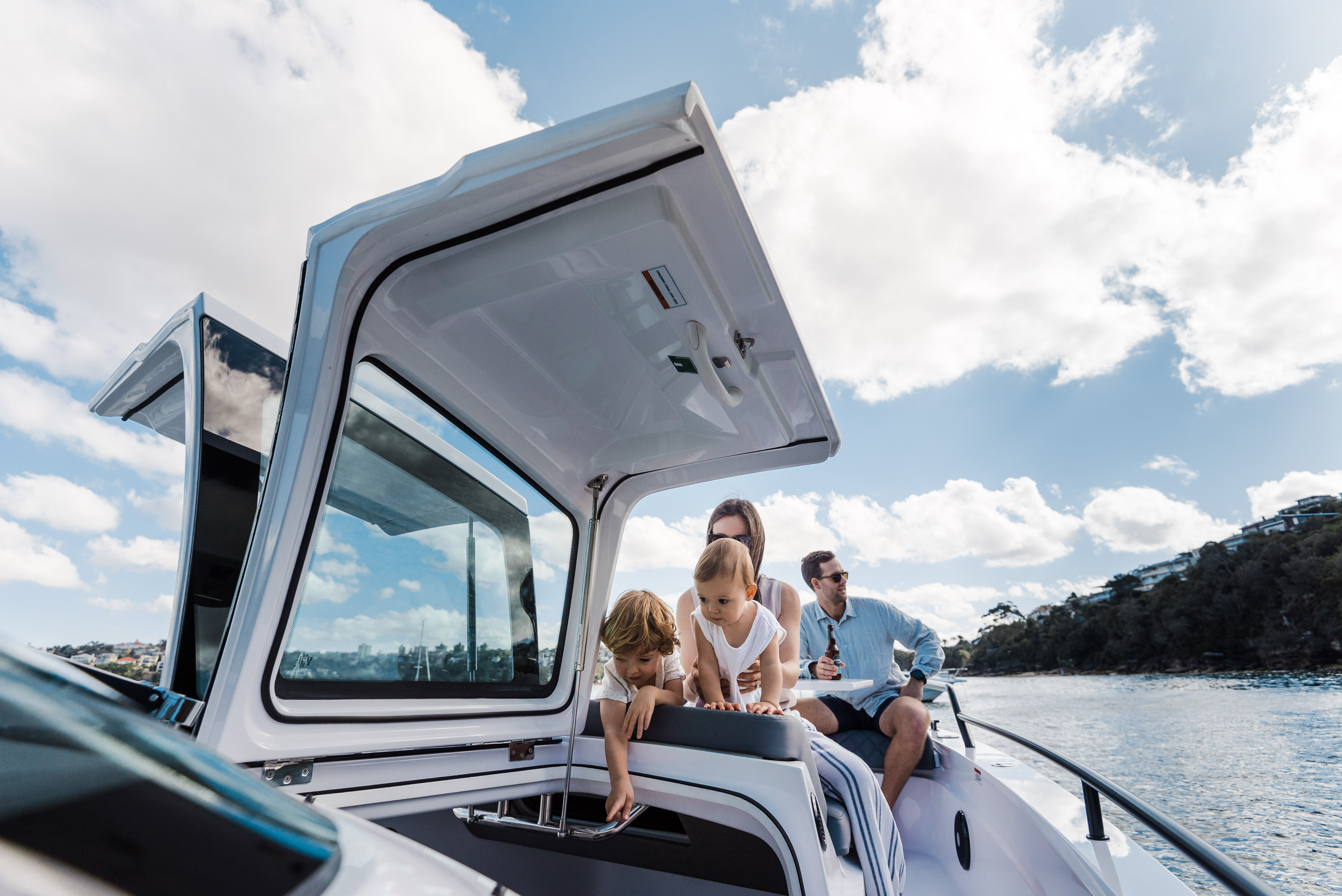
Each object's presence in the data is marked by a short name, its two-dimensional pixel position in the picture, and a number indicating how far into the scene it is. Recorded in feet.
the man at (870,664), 10.09
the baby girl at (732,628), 6.96
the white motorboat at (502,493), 3.79
